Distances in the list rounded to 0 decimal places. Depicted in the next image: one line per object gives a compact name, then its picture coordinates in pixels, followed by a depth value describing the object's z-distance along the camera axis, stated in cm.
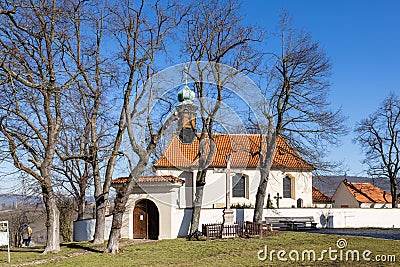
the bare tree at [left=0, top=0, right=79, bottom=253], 1619
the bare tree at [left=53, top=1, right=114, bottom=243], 1869
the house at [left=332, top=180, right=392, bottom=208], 4294
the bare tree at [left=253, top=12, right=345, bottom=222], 2430
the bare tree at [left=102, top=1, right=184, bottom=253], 1798
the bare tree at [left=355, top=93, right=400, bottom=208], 3853
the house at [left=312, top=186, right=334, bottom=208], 4077
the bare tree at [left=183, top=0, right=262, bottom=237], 2078
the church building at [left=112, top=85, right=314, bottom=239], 1900
